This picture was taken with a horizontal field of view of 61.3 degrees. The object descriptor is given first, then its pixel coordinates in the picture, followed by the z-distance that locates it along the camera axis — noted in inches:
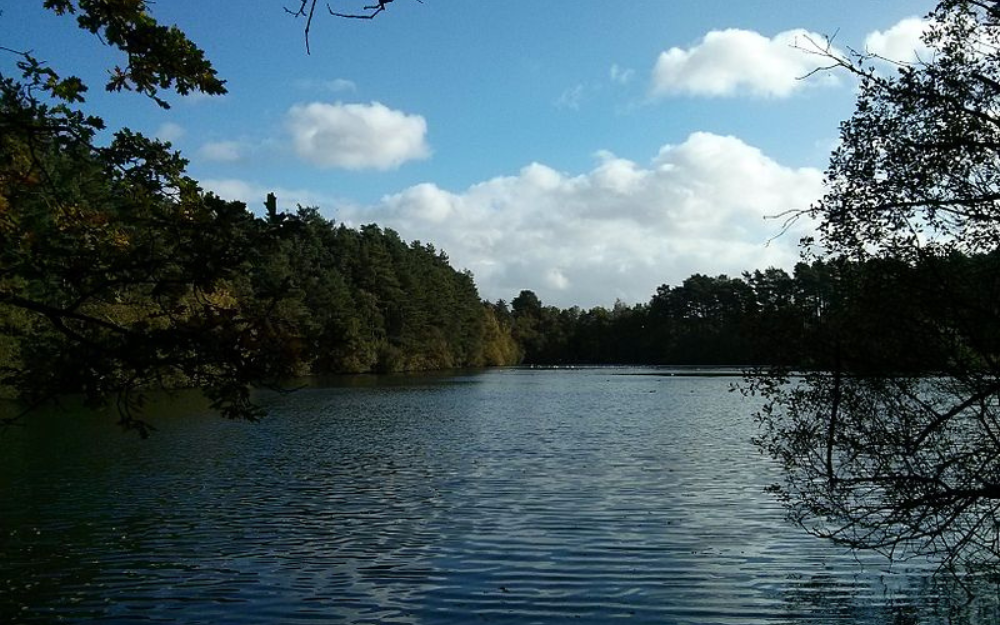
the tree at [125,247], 239.8
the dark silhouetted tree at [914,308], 368.5
